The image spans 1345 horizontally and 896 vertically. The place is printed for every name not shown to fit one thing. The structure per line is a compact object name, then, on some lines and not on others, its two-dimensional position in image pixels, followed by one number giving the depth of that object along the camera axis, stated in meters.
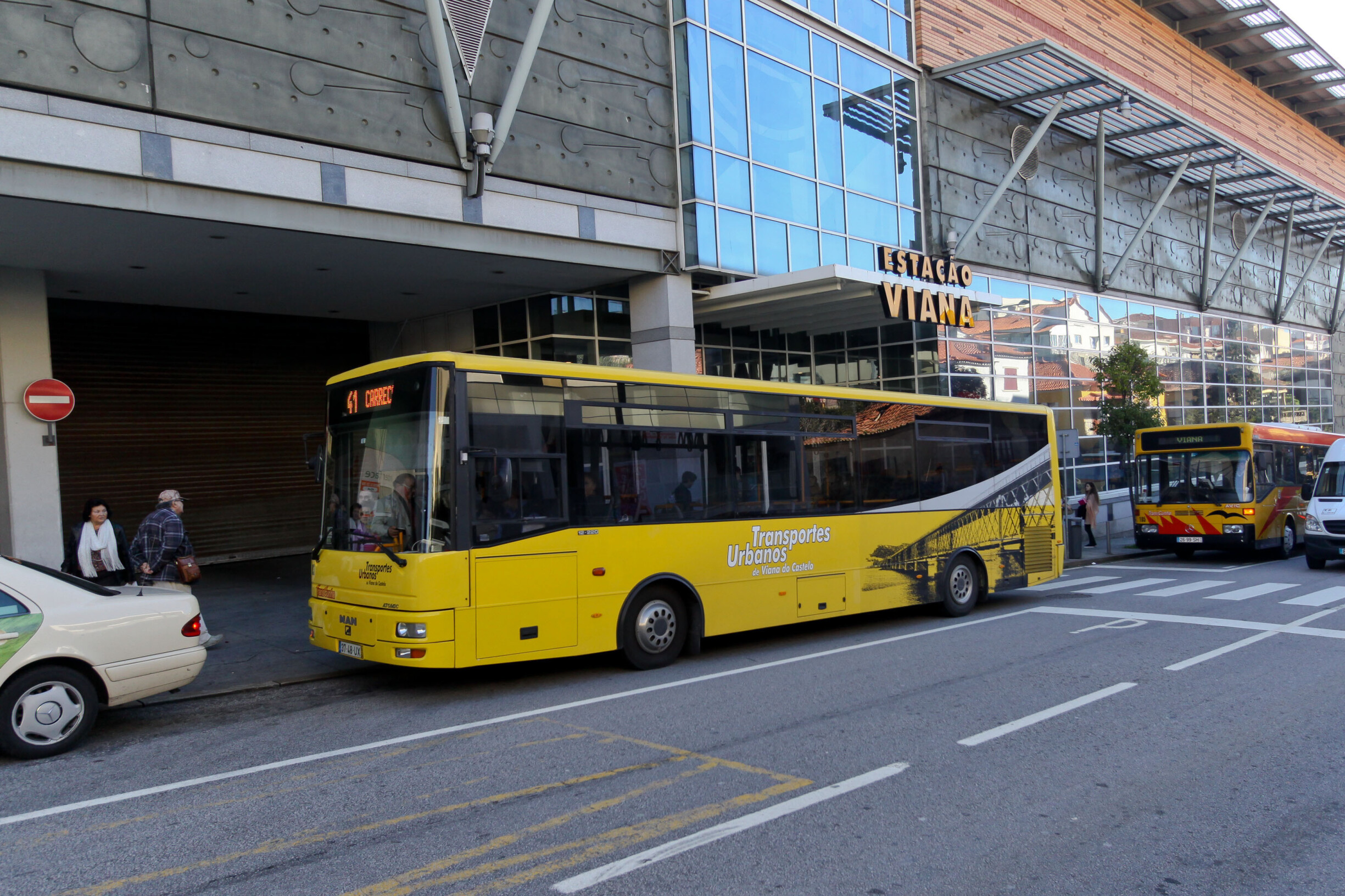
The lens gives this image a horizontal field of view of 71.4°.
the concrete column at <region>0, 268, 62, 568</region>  12.80
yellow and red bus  18.11
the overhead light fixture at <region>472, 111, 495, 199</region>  13.70
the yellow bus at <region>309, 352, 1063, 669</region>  7.85
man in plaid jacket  10.02
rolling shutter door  17.02
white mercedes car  6.36
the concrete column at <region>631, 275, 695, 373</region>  17.41
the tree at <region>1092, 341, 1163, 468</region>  23.77
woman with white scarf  9.84
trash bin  19.84
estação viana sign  18.33
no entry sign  12.77
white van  15.80
